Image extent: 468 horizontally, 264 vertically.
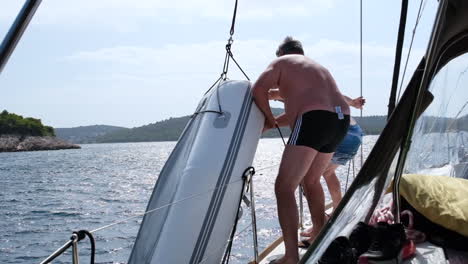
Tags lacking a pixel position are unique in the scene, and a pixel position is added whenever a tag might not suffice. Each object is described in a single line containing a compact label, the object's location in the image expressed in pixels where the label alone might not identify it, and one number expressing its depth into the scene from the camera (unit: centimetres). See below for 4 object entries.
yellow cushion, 223
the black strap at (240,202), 285
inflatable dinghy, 268
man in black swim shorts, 277
